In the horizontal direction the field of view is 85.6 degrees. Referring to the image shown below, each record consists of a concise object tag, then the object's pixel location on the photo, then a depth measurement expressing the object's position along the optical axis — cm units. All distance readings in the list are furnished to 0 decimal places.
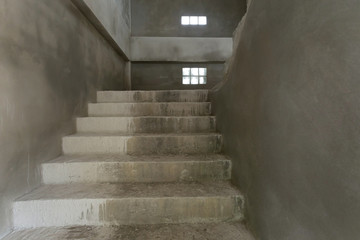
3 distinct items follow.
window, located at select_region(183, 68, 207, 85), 466
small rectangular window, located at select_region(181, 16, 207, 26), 476
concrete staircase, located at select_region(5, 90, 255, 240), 111
